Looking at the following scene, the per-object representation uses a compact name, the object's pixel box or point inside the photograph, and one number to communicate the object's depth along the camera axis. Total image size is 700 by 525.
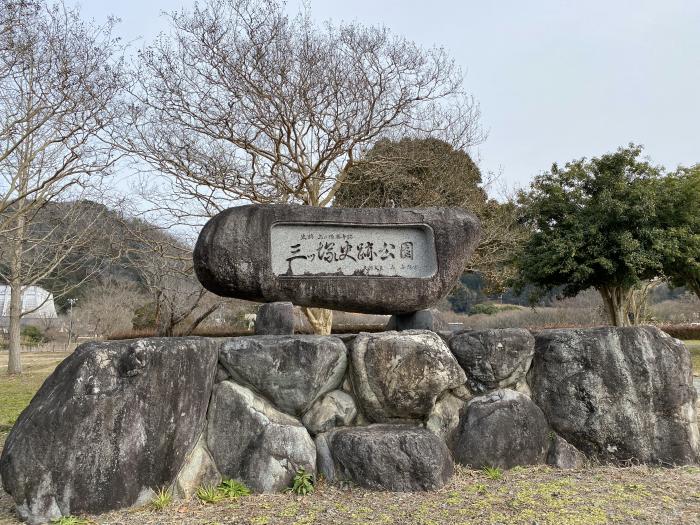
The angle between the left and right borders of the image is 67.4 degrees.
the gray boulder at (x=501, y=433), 4.02
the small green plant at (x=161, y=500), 3.34
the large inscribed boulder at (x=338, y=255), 4.57
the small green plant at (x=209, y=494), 3.47
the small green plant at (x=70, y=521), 3.08
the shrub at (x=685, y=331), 22.91
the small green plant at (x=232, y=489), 3.56
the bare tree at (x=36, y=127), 7.08
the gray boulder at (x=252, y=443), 3.66
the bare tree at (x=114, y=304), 23.31
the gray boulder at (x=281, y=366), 3.87
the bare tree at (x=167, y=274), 12.20
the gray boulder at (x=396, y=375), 4.02
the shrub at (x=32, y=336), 25.80
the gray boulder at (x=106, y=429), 3.17
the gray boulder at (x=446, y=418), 4.14
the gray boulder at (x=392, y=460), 3.59
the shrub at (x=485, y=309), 32.66
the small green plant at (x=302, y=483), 3.63
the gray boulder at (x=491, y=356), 4.25
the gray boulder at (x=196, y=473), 3.55
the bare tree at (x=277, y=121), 10.90
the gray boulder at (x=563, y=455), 4.11
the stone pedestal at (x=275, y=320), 4.51
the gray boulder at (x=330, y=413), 4.00
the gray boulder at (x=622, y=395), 4.15
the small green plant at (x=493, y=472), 3.84
